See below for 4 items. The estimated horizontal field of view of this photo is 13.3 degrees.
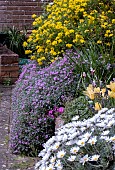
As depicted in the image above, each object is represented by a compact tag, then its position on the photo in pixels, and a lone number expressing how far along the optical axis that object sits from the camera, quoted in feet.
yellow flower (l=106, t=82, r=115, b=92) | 11.93
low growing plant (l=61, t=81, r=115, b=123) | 12.32
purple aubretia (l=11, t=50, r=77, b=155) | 16.06
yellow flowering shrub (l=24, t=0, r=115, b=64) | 19.45
